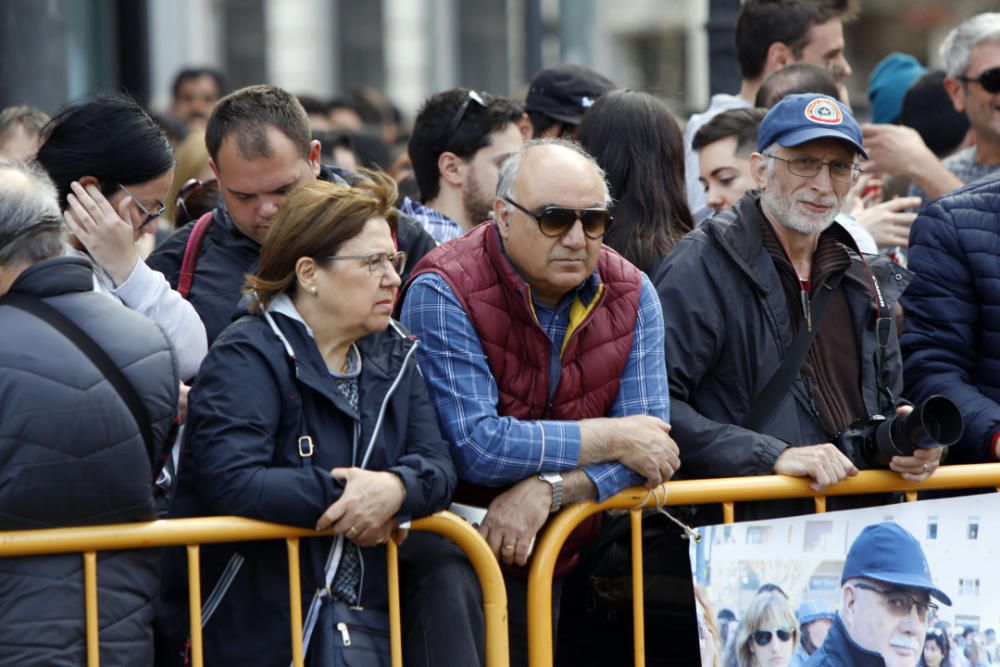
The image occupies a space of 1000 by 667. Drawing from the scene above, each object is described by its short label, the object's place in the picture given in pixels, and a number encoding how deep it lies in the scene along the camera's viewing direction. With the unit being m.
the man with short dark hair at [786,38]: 14.27
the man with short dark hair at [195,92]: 23.06
